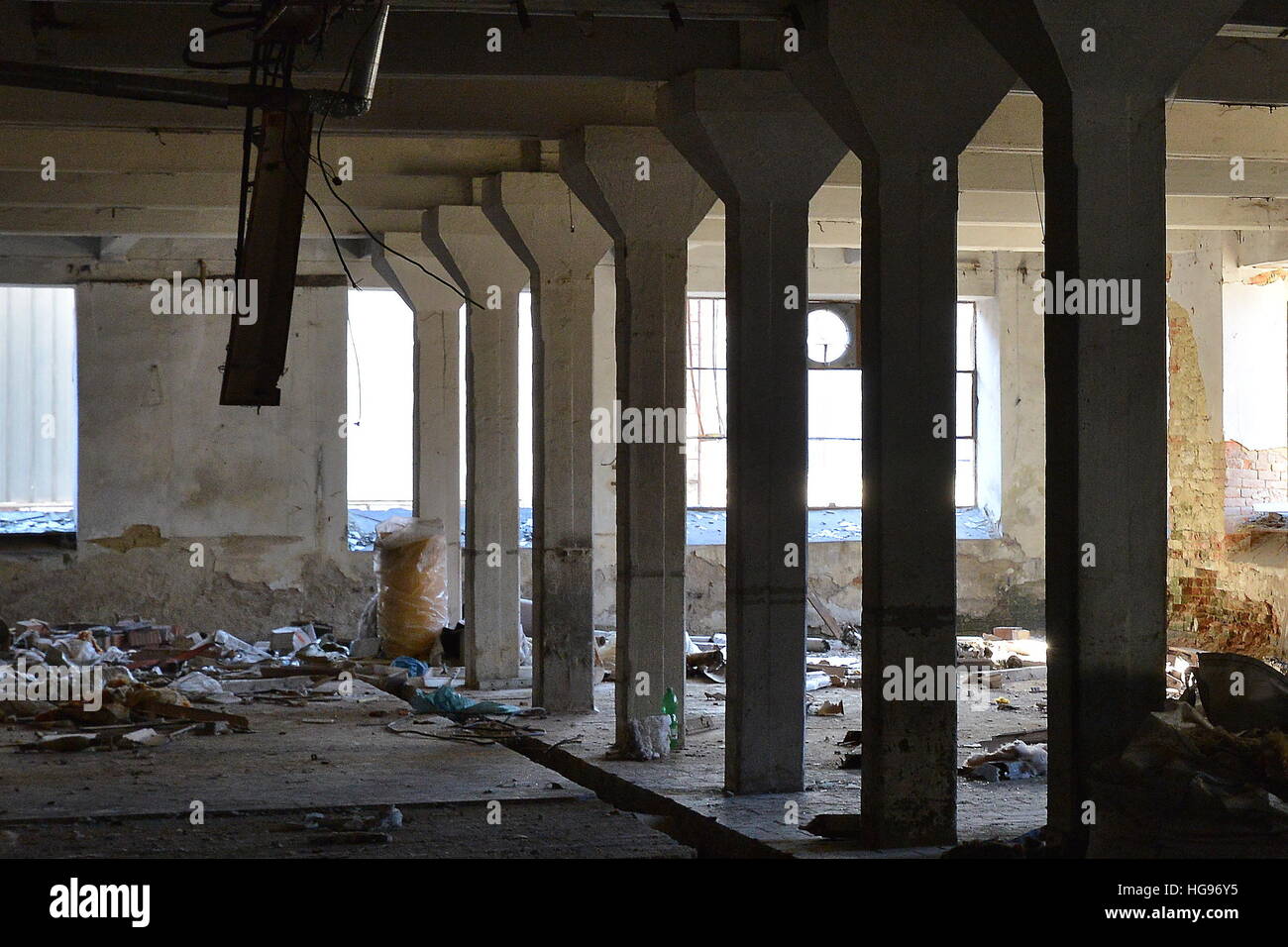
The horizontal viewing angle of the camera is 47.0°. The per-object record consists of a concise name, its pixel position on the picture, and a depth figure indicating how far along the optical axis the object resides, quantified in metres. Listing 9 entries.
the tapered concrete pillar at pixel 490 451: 13.77
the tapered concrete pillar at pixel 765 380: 8.25
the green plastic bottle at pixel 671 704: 10.34
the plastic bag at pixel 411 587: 15.62
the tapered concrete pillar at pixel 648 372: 10.23
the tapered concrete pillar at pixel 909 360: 6.86
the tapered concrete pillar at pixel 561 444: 12.16
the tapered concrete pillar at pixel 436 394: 15.97
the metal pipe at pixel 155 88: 7.05
